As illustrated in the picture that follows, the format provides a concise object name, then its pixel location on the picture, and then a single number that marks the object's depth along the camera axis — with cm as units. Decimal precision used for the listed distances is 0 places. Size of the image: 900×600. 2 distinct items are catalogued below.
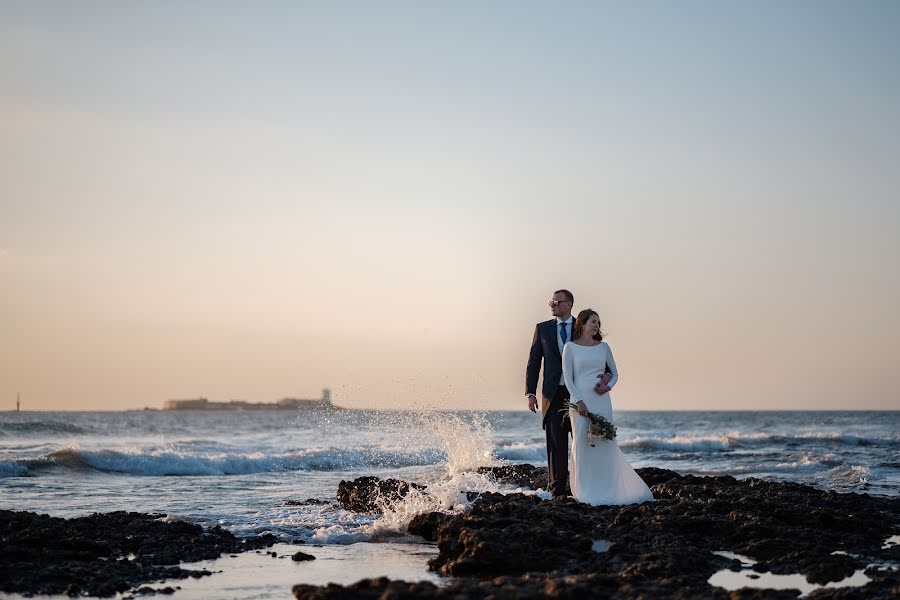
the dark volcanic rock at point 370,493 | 1241
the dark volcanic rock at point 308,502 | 1408
